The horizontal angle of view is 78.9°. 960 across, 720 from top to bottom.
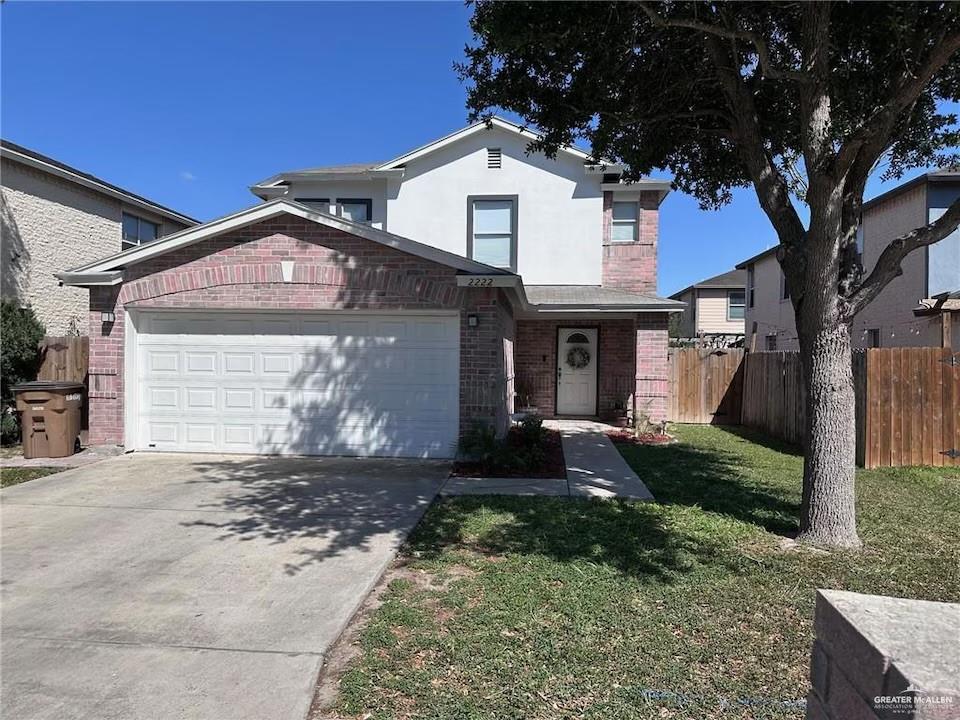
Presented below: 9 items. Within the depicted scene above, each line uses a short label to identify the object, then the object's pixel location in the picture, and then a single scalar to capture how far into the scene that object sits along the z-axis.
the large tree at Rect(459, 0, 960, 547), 5.39
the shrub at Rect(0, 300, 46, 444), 10.28
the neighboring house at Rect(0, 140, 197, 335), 12.48
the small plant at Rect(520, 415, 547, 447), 9.98
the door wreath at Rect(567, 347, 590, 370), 15.55
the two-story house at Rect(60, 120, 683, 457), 9.23
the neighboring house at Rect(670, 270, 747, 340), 32.53
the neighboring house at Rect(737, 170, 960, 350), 13.76
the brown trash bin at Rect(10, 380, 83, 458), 9.24
